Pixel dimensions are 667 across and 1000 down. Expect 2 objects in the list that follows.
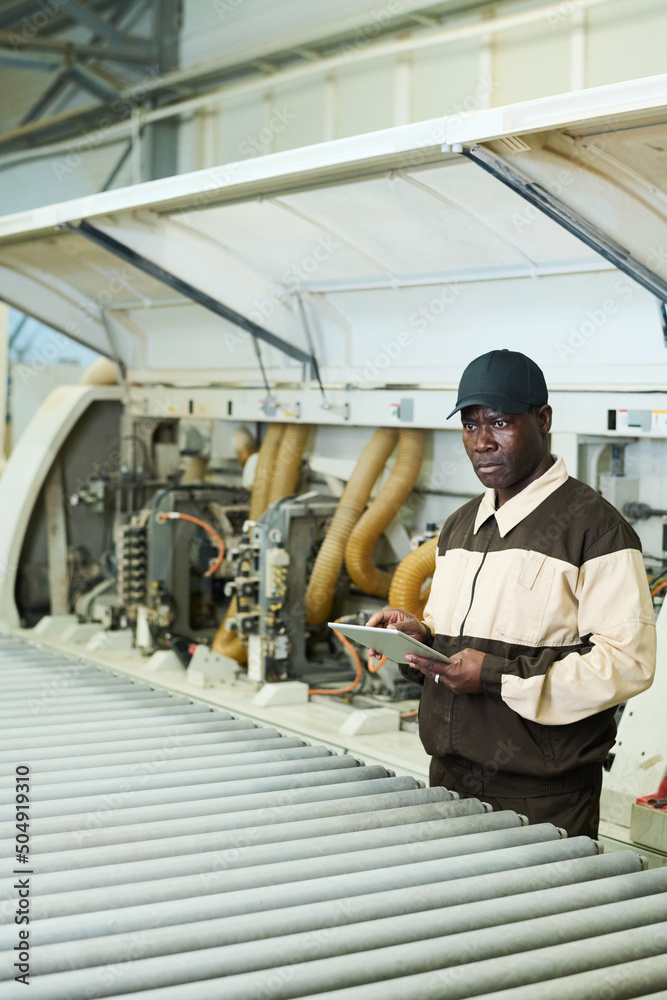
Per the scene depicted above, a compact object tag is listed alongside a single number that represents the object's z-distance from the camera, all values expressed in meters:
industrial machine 3.61
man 2.21
